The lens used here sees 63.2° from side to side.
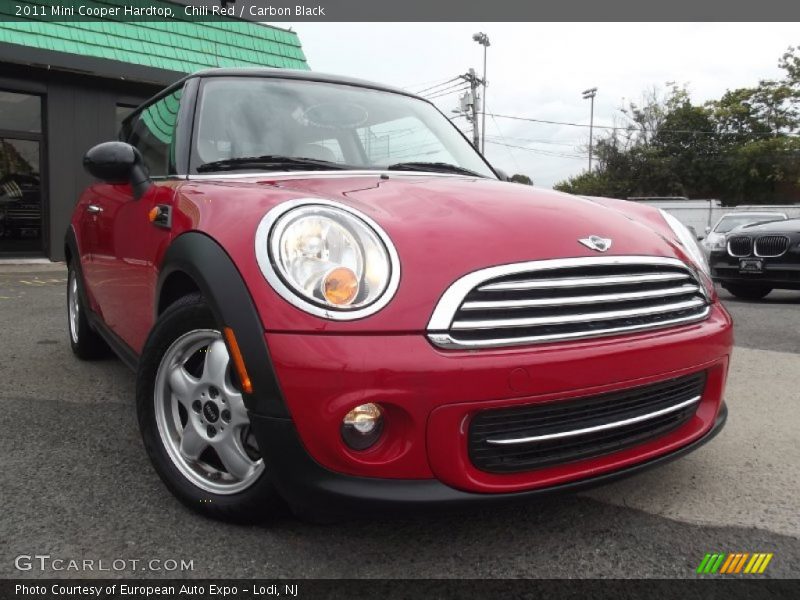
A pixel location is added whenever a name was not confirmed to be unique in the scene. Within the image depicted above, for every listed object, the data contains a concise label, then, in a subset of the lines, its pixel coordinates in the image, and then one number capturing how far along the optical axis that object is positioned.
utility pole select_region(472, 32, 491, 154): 31.62
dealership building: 10.24
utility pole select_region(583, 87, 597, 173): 48.44
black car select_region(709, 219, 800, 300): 6.90
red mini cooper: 1.52
